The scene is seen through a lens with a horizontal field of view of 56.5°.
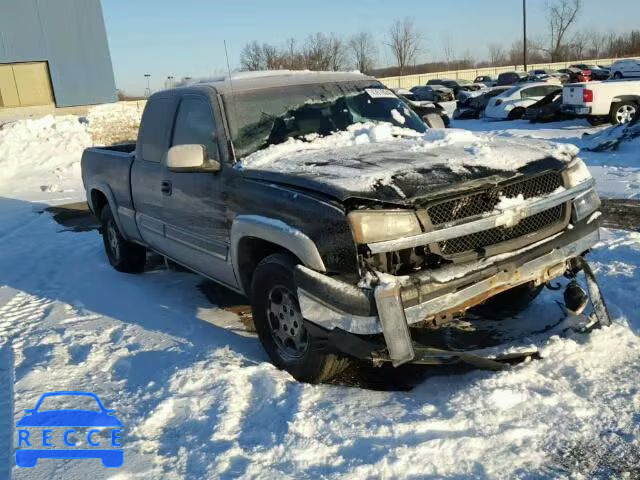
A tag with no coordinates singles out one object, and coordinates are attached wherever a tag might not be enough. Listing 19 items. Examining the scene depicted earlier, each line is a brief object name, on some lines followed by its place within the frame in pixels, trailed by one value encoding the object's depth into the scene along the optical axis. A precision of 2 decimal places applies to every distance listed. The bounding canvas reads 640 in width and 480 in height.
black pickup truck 3.14
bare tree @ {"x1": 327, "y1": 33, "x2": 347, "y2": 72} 67.62
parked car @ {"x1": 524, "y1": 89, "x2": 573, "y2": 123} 18.52
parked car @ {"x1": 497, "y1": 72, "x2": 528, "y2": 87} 41.25
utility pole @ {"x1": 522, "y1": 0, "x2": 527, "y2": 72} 54.09
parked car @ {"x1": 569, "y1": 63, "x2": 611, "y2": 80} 36.28
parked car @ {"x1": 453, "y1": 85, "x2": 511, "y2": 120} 25.02
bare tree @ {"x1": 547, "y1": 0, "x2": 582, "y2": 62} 83.86
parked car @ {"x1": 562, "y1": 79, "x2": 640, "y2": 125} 15.66
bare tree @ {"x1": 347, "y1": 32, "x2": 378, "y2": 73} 79.25
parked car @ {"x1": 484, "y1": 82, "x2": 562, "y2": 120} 21.58
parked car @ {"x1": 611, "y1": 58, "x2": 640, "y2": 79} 26.33
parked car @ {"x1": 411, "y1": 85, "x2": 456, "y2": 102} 38.81
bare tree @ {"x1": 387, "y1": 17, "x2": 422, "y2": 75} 87.62
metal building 26.52
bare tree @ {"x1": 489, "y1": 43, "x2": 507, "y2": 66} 106.56
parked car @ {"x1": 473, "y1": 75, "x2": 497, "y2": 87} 47.50
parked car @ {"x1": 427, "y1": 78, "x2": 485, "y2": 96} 43.06
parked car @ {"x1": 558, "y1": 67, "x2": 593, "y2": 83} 31.19
